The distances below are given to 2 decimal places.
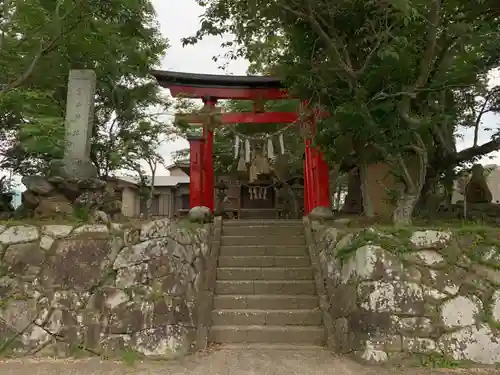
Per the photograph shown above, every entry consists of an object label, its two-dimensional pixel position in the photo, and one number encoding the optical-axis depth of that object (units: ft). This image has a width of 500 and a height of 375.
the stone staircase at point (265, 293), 17.51
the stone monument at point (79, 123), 21.47
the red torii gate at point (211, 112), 35.83
